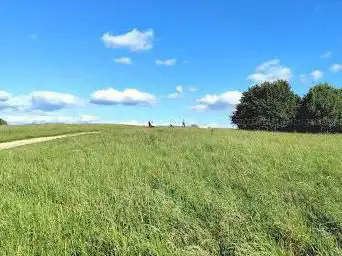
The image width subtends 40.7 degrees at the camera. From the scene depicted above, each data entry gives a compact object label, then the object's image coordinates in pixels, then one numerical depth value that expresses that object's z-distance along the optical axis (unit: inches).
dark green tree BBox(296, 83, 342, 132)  2087.8
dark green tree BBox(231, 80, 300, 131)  2240.4
